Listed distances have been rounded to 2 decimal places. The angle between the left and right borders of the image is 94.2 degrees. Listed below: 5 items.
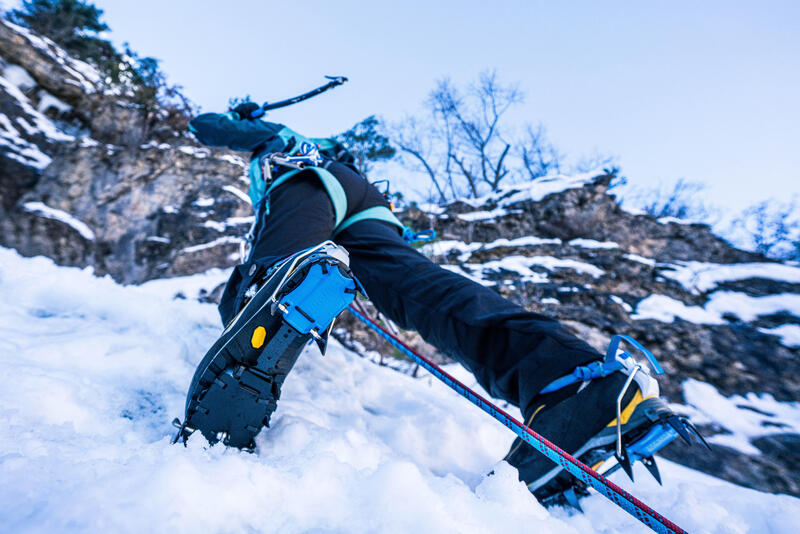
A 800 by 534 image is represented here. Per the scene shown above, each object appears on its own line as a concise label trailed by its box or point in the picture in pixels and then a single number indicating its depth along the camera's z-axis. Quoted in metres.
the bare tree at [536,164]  15.49
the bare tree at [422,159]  15.23
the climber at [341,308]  0.80
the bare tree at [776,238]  11.20
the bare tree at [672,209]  14.47
